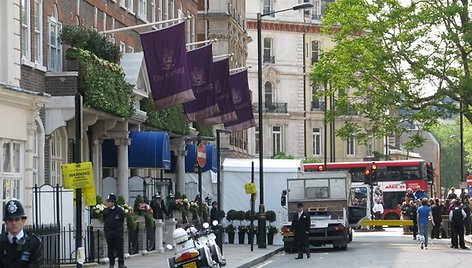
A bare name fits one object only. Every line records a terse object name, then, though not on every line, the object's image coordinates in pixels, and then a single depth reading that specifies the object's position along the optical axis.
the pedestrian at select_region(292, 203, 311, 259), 41.28
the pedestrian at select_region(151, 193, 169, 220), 42.44
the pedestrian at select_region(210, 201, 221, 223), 46.56
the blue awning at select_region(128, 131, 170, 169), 42.44
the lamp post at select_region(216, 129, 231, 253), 36.06
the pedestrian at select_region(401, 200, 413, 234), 62.26
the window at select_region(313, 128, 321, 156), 115.75
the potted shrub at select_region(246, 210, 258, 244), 43.94
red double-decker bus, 77.25
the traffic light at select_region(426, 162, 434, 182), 67.05
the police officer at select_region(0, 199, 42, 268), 13.05
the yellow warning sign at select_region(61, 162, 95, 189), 22.47
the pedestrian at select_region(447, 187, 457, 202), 62.39
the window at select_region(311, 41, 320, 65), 114.38
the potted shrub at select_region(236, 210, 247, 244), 51.59
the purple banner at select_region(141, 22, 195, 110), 35.53
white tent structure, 52.66
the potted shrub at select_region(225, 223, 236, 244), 51.97
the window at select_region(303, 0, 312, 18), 113.44
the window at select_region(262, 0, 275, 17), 110.94
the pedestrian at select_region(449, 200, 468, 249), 45.78
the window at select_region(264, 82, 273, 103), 112.19
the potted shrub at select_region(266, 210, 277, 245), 51.06
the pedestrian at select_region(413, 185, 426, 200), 72.69
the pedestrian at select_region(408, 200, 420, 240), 56.50
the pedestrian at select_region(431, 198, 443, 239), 53.39
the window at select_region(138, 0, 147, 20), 48.28
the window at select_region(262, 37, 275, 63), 111.94
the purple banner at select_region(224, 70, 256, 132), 48.91
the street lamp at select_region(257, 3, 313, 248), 46.91
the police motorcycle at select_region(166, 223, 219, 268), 24.19
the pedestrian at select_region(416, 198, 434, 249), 45.41
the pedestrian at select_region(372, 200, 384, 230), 73.56
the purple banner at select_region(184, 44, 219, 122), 41.62
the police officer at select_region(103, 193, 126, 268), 30.11
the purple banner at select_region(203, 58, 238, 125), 45.56
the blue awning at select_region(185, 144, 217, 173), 54.69
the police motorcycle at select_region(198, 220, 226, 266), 25.58
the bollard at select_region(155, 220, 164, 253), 41.47
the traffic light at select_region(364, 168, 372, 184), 66.18
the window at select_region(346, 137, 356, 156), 116.83
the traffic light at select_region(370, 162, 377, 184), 64.56
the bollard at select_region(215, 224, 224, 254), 36.00
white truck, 45.62
